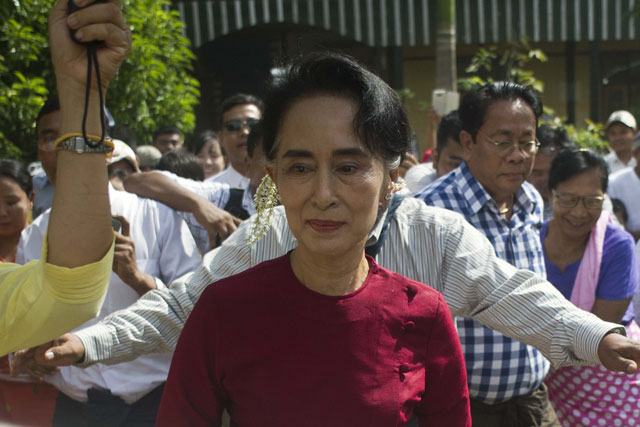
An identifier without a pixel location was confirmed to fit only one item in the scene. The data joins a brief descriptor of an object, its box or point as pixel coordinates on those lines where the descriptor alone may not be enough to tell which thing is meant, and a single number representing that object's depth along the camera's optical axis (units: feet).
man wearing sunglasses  16.47
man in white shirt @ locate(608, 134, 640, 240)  20.04
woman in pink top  11.71
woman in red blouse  5.85
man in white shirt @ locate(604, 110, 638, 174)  26.78
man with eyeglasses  10.05
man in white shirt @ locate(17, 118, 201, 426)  10.05
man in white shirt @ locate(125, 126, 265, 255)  11.63
